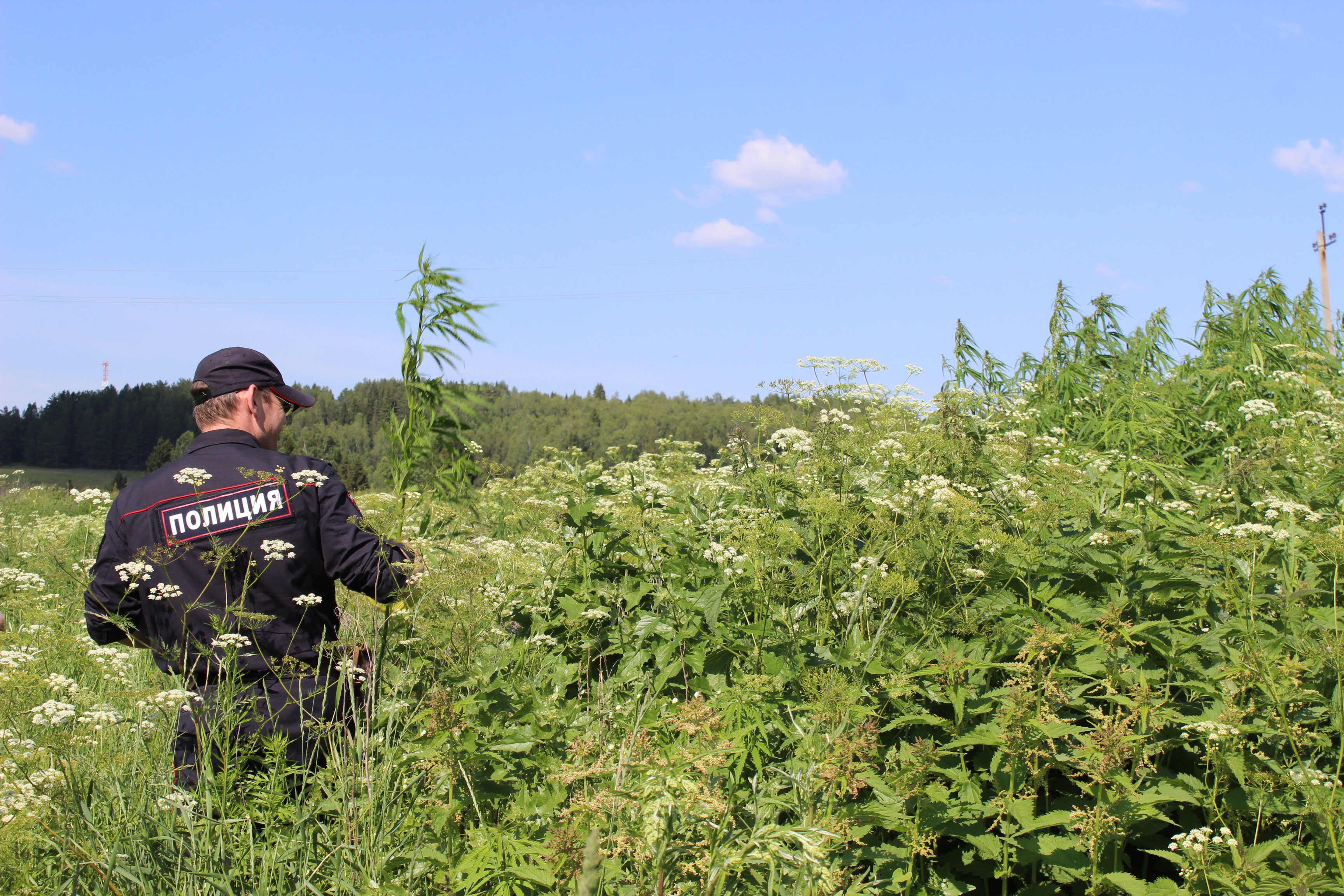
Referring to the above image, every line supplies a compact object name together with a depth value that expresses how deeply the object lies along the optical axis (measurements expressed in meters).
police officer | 2.81
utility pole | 32.06
